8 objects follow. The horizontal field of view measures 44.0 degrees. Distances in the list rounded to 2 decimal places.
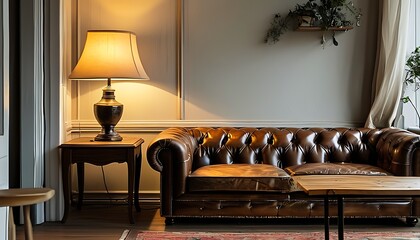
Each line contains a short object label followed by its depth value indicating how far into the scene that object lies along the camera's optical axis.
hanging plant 4.52
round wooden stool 2.07
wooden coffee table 2.70
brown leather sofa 3.75
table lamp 4.04
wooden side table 3.93
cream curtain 4.49
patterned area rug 3.48
